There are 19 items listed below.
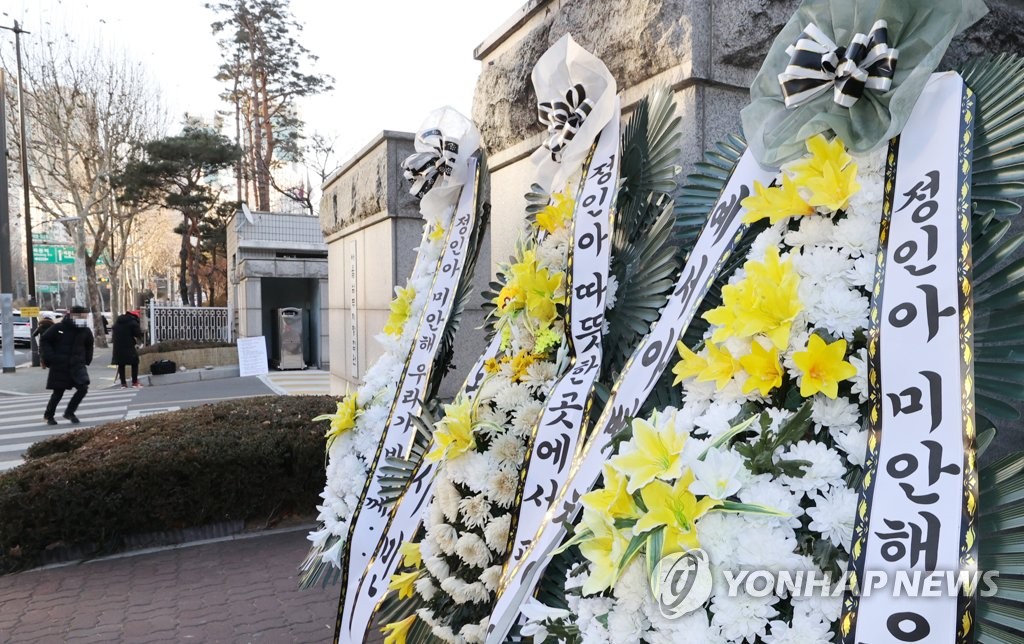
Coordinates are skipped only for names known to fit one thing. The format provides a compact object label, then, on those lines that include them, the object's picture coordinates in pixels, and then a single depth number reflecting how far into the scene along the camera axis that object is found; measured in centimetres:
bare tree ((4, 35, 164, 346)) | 2142
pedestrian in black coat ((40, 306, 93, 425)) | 967
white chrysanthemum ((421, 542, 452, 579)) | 207
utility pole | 1950
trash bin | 1689
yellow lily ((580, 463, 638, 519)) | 130
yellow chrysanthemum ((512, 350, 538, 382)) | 223
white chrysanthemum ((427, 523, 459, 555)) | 206
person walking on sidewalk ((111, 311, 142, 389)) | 1382
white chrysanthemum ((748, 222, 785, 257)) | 158
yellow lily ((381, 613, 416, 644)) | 218
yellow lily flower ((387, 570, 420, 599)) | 221
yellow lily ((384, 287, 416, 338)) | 354
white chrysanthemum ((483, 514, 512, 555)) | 196
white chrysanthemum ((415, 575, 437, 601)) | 212
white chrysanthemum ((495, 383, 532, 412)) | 216
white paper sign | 1268
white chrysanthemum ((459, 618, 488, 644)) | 194
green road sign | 3059
